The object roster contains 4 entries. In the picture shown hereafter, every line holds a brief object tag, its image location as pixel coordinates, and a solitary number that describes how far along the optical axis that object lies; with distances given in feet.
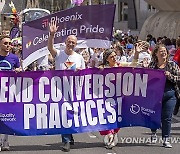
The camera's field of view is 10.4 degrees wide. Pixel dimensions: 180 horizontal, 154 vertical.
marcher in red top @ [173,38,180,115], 68.81
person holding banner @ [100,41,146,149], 50.49
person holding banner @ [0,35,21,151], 49.31
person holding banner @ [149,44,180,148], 49.75
